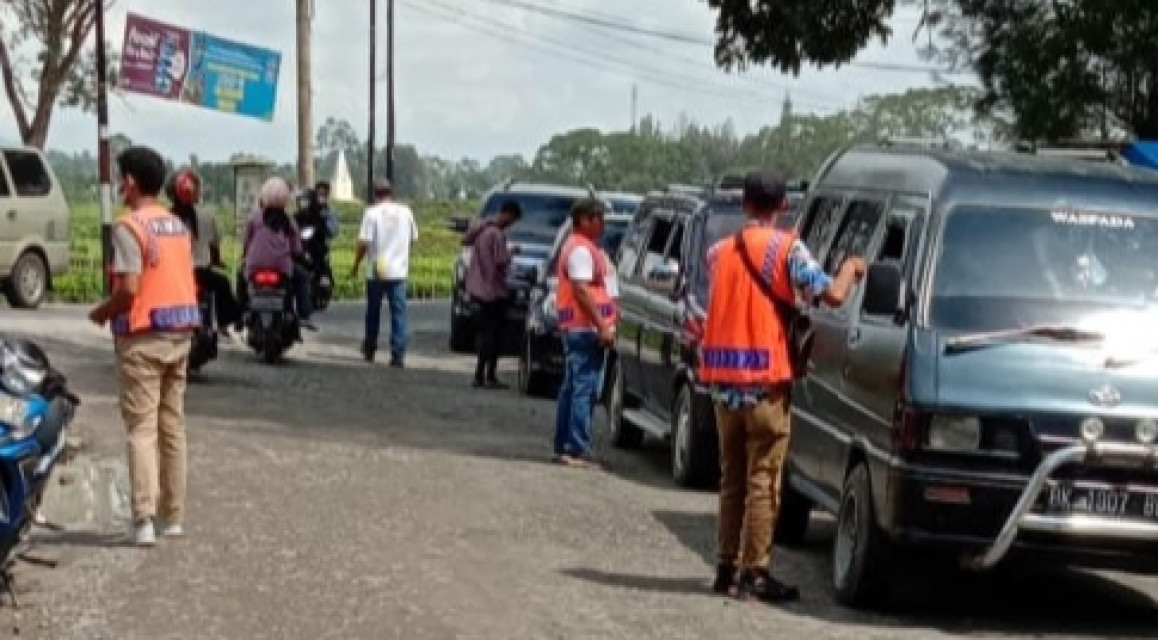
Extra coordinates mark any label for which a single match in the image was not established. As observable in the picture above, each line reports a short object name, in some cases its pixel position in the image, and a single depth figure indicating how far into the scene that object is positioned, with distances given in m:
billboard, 34.94
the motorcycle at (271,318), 21.27
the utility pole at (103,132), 32.19
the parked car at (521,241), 23.64
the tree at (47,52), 42.22
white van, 29.55
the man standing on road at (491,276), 20.62
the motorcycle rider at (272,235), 20.97
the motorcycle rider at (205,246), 18.02
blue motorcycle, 8.91
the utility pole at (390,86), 53.53
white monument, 74.19
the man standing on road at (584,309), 14.50
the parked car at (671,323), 14.18
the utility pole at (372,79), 52.62
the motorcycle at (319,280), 25.95
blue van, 9.50
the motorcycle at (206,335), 19.42
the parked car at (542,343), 20.11
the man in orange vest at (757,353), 10.06
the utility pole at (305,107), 37.78
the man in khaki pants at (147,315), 10.89
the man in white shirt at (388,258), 22.52
